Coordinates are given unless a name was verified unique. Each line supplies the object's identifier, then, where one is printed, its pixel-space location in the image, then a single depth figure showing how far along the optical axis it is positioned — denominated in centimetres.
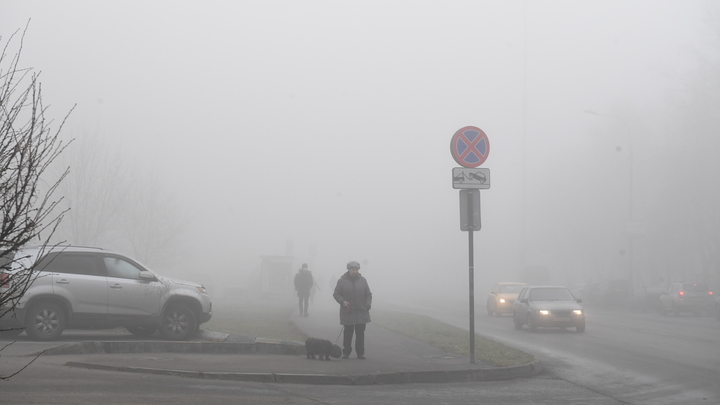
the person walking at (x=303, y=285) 2622
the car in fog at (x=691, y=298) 3319
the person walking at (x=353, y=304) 1252
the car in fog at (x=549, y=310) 2108
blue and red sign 1221
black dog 1189
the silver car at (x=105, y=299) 1370
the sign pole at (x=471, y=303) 1157
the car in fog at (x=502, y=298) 3222
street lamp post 4289
